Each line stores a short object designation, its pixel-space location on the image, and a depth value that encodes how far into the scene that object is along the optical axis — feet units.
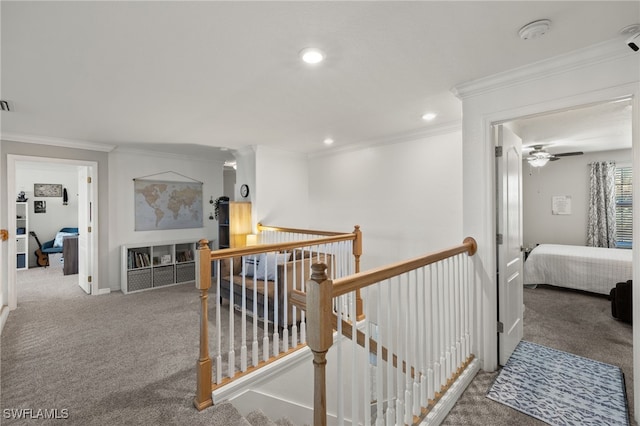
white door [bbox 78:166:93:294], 15.14
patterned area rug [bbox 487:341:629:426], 6.06
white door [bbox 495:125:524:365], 7.97
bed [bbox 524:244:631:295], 13.65
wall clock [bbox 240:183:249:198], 16.51
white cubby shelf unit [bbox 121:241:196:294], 15.34
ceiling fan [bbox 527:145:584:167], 15.25
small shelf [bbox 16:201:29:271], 20.94
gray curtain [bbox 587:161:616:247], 17.61
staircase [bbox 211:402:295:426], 6.02
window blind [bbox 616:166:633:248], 17.70
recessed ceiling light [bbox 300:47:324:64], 6.24
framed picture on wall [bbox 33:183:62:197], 23.43
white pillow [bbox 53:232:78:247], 22.74
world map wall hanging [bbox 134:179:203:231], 16.62
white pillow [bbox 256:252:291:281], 11.05
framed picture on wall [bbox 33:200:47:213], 23.41
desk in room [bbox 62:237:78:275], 19.08
